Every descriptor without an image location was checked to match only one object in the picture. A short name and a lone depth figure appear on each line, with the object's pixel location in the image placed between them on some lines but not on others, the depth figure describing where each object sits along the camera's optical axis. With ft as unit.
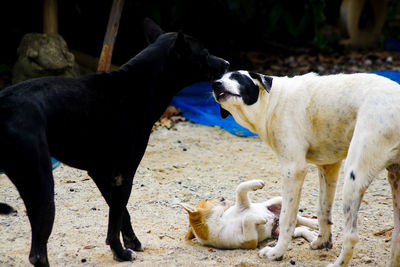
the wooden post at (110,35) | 48.24
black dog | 20.56
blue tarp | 50.39
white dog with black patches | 21.39
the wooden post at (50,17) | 56.76
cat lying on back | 27.58
